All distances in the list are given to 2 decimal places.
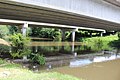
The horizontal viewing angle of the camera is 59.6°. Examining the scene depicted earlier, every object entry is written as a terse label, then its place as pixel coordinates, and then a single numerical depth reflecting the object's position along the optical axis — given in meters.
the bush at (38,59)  7.89
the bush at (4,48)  10.30
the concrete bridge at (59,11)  6.66
